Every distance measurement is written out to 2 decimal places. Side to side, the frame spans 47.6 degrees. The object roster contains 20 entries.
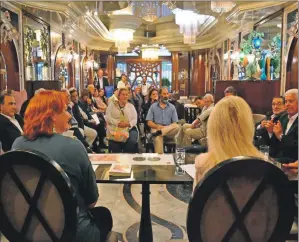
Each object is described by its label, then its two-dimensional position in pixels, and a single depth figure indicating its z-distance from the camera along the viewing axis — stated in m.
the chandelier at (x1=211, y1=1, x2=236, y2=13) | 4.44
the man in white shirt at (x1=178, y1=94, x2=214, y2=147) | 4.62
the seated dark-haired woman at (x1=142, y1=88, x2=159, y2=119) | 5.73
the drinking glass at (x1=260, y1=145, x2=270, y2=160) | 2.55
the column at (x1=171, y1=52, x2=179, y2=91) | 12.19
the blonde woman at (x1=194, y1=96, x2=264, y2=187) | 1.52
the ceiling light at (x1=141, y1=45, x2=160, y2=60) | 10.53
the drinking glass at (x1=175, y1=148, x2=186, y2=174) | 2.42
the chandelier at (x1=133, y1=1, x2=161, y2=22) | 5.35
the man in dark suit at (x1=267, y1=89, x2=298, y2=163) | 2.95
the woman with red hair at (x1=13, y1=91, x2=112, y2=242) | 1.56
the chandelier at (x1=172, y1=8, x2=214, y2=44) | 5.03
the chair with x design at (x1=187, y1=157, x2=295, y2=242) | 1.35
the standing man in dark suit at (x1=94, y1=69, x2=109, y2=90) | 11.10
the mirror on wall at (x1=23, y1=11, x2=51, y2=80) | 5.38
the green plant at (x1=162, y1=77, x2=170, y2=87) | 13.37
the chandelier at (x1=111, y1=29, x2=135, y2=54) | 7.20
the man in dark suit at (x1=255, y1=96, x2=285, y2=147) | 3.19
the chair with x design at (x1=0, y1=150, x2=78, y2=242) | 1.42
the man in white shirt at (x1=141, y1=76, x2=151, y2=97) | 10.62
